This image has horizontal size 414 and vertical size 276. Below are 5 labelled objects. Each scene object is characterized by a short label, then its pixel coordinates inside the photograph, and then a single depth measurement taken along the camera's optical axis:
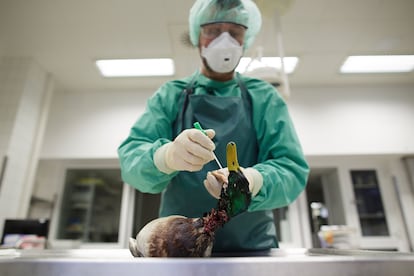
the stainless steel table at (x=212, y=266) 0.25
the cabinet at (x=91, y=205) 2.75
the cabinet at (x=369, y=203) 2.64
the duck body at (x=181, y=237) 0.40
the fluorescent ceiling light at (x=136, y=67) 2.15
